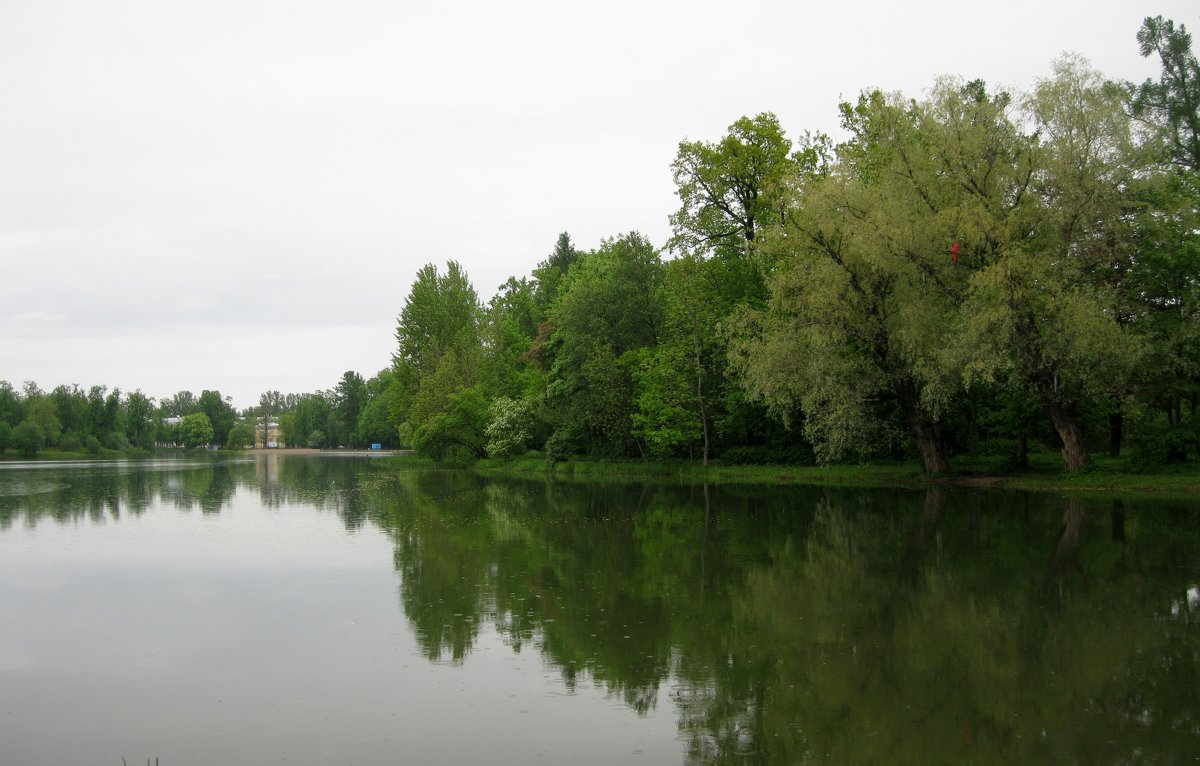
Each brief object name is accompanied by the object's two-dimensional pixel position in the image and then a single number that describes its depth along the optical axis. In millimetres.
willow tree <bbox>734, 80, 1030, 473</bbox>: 30016
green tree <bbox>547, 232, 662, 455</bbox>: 48438
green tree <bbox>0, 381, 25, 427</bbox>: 114875
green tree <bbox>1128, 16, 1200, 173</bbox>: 41469
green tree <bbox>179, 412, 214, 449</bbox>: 187500
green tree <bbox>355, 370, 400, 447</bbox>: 133875
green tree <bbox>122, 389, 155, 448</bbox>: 151375
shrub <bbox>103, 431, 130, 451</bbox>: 130125
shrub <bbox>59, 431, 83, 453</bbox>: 123312
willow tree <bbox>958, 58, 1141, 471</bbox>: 27922
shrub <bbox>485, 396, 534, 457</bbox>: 57812
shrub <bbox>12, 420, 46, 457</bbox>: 109688
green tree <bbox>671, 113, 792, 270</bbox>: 40312
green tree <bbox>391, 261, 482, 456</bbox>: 72062
